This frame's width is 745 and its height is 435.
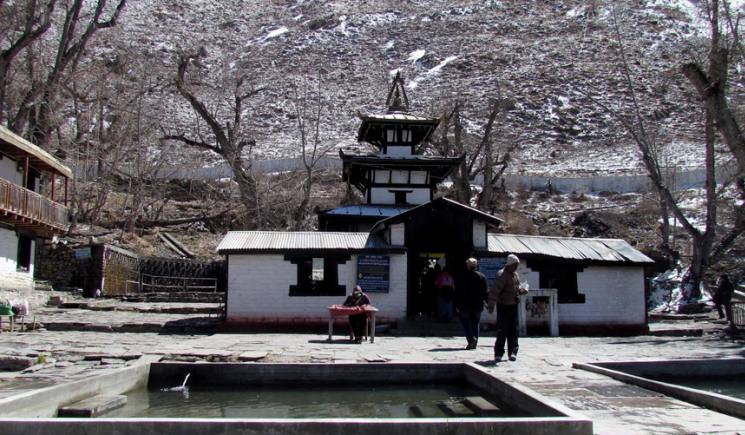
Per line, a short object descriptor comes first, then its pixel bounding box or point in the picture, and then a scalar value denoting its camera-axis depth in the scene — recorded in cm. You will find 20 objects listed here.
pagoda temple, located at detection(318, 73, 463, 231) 2852
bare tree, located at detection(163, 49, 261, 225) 4256
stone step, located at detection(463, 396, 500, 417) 743
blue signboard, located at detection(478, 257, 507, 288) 1817
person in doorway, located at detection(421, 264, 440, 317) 1998
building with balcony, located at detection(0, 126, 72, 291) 2333
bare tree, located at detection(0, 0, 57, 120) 2628
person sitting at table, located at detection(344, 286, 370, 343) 1393
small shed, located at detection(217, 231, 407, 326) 1744
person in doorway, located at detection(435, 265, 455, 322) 1767
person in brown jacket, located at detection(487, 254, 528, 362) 1030
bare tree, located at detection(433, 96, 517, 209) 3844
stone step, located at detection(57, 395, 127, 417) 698
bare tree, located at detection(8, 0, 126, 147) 2805
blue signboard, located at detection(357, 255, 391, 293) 1778
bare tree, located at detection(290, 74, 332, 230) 6379
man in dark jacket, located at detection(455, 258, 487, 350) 1191
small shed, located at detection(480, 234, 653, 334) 1838
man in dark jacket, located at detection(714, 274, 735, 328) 1947
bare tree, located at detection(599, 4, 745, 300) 2714
